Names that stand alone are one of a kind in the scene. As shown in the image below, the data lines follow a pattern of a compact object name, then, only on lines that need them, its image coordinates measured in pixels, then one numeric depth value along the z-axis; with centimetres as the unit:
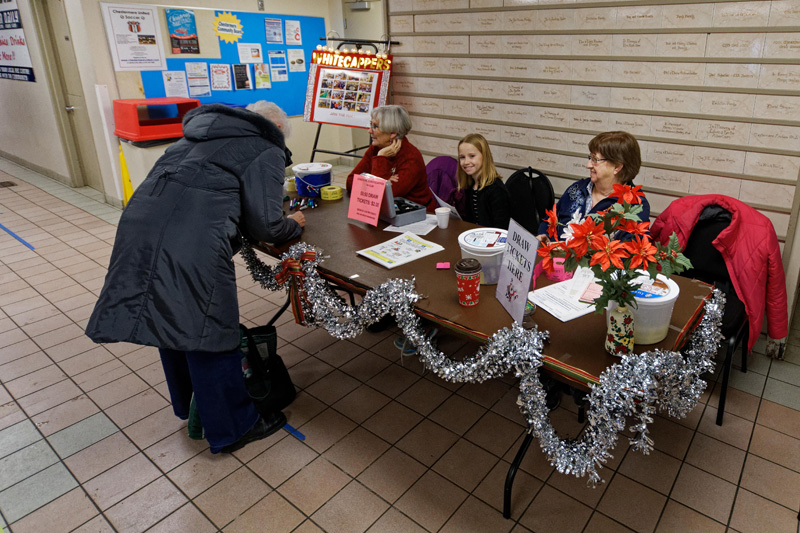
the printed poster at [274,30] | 684
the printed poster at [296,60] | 723
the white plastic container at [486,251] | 212
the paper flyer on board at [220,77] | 645
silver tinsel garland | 157
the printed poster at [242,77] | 668
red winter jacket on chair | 263
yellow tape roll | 343
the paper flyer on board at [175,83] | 605
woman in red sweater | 338
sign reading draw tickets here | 172
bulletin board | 612
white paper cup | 278
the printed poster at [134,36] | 554
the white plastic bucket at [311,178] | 348
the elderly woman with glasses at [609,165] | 264
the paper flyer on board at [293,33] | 709
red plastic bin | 551
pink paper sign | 279
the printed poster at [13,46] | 707
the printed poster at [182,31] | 595
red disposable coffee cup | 193
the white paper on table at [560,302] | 192
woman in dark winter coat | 220
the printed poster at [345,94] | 495
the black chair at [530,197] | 342
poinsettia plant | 154
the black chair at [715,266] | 261
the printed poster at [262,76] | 689
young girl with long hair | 315
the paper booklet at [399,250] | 240
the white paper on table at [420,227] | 278
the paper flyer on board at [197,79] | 622
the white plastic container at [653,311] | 167
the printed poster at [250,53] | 667
